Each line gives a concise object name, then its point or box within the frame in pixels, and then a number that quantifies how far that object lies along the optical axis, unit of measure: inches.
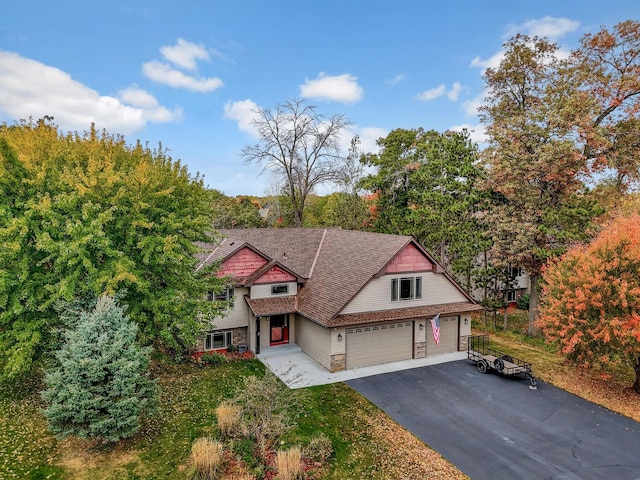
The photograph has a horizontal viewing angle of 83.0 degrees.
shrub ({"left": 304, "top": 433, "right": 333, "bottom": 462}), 438.3
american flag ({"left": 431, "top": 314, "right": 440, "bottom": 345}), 755.4
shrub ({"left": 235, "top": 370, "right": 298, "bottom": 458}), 447.8
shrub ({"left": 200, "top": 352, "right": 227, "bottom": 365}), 752.3
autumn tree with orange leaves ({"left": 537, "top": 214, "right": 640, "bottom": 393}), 570.6
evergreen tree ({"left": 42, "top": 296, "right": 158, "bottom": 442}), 425.1
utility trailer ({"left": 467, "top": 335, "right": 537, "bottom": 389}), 688.4
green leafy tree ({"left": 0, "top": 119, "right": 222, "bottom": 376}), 524.1
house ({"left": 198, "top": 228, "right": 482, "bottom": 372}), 737.0
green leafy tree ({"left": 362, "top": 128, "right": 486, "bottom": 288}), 1117.1
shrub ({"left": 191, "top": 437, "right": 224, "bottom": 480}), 394.6
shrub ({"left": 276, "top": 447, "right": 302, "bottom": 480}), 387.9
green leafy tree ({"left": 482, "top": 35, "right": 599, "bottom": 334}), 895.7
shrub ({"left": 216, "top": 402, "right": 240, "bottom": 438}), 479.8
